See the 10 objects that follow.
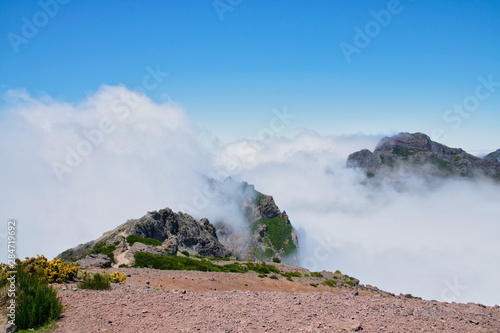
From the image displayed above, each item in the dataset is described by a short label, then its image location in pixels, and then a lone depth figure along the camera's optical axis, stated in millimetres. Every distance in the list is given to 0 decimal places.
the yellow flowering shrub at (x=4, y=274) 10211
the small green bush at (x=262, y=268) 34281
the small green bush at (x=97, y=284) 11734
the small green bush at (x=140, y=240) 38131
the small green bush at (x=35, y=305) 8195
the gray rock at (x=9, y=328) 7727
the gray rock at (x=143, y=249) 30362
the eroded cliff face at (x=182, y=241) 30859
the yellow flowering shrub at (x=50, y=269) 12039
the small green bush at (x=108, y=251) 28256
